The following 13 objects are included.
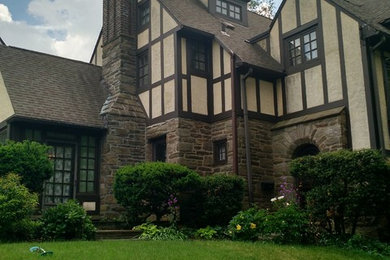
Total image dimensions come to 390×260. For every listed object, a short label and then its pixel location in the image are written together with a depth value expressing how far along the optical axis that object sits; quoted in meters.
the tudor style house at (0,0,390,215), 12.33
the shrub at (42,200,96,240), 9.07
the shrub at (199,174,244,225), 11.38
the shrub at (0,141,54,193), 10.55
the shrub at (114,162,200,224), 11.15
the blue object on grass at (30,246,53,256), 6.64
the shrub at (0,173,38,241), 8.60
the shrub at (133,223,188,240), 9.93
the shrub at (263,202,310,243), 8.74
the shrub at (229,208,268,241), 9.27
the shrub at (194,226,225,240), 10.23
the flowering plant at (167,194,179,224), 11.11
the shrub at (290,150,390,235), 8.79
